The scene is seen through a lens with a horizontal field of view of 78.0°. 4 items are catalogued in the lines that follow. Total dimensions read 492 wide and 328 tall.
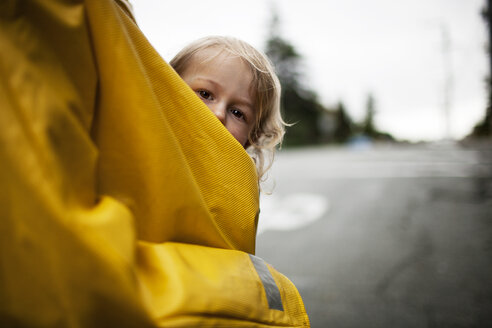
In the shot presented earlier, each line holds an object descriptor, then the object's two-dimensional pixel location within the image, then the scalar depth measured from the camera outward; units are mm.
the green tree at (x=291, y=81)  31688
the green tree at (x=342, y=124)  39631
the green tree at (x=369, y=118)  57125
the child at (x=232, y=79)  1307
